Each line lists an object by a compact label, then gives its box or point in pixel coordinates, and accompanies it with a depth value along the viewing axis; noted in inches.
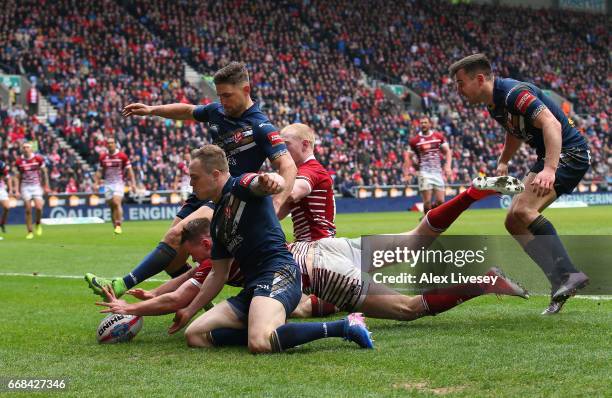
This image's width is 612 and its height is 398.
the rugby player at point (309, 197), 581.0
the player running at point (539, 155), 553.0
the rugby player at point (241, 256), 478.3
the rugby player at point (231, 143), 558.9
